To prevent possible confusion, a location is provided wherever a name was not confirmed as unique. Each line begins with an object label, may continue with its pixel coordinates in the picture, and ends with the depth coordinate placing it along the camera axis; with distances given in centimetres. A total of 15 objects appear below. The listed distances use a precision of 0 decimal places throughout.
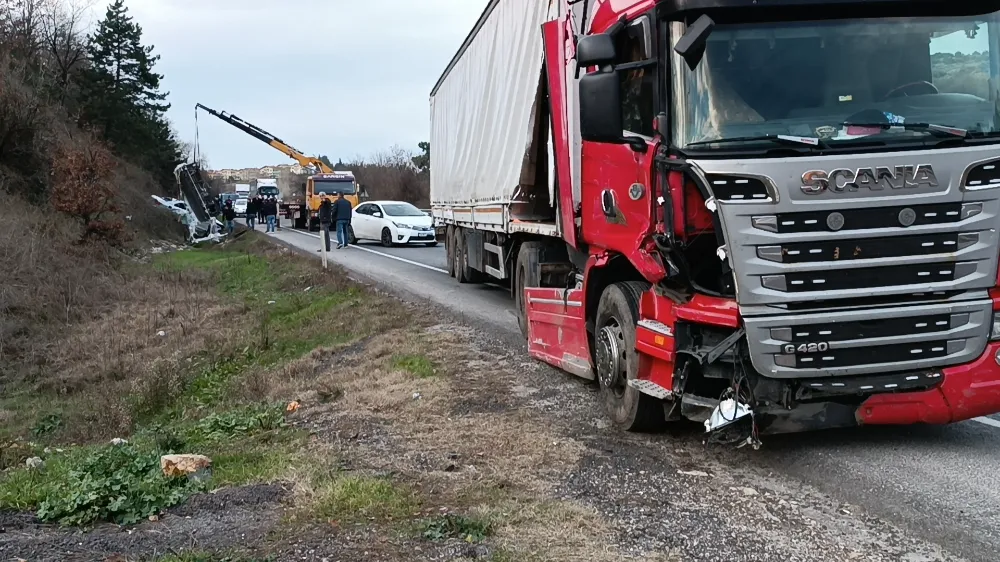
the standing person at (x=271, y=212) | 3859
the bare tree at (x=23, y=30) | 3397
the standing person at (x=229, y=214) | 3906
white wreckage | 3979
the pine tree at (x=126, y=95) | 4550
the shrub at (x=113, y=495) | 499
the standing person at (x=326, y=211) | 2472
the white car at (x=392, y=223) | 2741
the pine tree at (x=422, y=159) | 6725
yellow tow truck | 3828
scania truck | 488
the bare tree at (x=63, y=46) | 4328
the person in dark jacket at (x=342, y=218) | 2683
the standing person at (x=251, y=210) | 4072
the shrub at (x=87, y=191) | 2505
